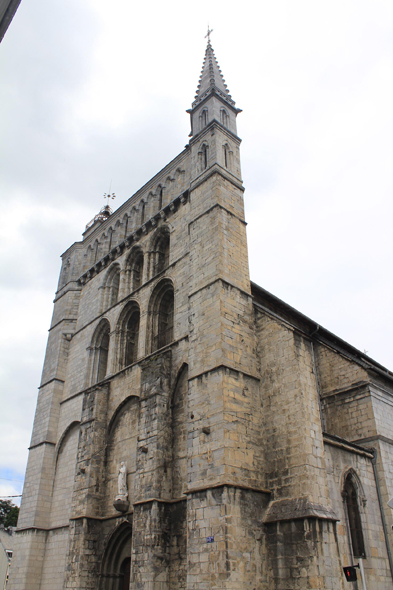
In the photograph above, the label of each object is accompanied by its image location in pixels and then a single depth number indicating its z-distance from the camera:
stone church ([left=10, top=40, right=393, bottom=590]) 11.12
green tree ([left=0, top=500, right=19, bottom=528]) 47.94
